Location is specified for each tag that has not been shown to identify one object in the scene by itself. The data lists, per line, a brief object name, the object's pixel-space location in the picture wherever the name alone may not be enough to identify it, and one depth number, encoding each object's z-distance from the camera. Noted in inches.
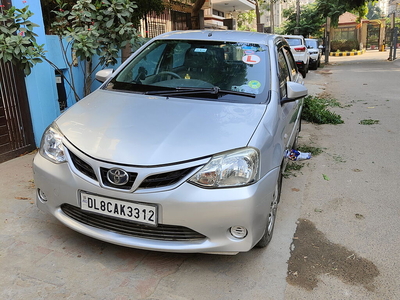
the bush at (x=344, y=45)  1468.5
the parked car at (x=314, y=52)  792.9
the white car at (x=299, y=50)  613.5
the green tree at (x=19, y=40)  170.6
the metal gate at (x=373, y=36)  1608.0
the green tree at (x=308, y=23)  1275.8
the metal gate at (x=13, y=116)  186.9
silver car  93.5
